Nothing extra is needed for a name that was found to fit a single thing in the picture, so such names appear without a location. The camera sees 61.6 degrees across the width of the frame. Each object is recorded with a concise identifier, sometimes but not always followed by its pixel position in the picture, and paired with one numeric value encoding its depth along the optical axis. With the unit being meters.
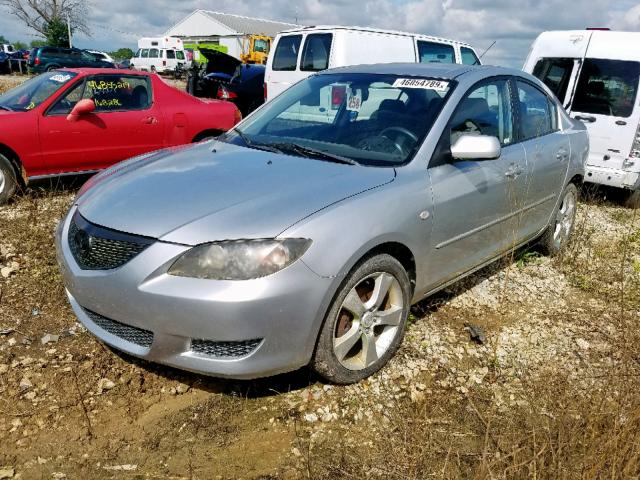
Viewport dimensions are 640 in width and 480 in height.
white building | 48.90
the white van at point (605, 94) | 7.02
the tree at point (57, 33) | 45.81
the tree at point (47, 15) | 48.19
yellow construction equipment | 32.34
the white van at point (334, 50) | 8.52
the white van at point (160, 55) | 38.16
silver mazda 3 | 2.32
